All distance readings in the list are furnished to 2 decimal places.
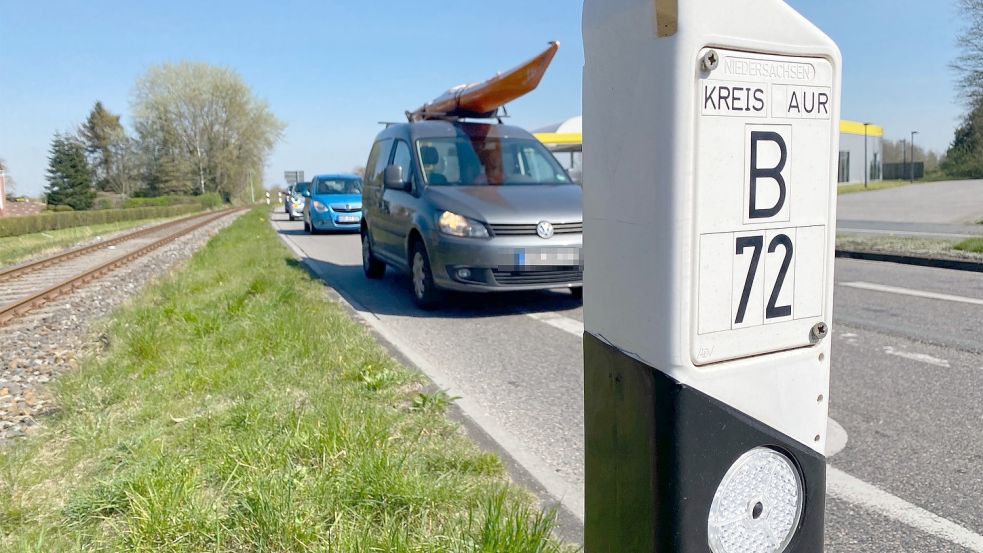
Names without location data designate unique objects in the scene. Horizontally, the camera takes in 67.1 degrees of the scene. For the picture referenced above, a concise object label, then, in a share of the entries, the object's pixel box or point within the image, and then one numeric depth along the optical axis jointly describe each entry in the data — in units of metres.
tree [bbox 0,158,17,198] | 56.94
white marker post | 1.13
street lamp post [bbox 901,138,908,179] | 74.74
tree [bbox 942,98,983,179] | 38.26
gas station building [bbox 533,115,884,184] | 54.20
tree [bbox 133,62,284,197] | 69.56
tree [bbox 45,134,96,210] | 55.00
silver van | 6.88
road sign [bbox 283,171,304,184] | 58.65
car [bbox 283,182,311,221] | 31.52
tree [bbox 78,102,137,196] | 75.50
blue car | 20.23
